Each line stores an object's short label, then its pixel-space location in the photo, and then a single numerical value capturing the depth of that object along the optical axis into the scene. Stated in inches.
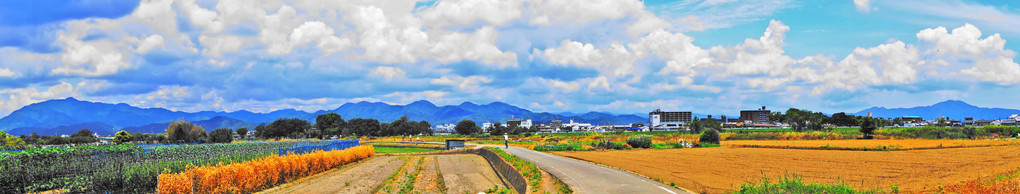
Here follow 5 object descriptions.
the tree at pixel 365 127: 7052.2
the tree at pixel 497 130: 6437.0
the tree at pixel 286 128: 6815.9
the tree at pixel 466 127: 6924.2
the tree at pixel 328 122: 7637.8
